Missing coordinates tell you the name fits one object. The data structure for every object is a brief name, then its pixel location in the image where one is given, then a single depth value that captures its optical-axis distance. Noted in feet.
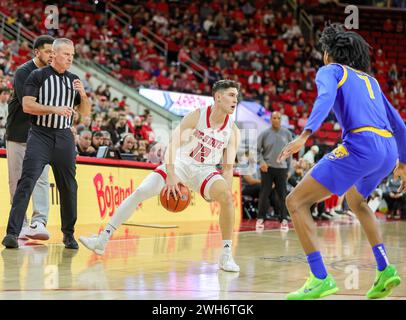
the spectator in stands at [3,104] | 41.45
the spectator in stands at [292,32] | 96.48
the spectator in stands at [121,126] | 48.76
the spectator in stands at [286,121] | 75.09
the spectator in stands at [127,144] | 45.20
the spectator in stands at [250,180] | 50.78
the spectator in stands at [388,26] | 103.65
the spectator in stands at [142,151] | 45.37
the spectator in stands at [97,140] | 42.34
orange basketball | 23.56
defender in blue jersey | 16.15
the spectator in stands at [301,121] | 77.86
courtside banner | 35.70
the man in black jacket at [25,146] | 27.61
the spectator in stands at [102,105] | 54.98
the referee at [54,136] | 25.21
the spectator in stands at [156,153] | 46.37
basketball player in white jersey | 22.57
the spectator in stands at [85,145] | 40.63
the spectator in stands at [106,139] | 42.60
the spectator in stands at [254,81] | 83.46
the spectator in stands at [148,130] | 53.36
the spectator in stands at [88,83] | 59.82
